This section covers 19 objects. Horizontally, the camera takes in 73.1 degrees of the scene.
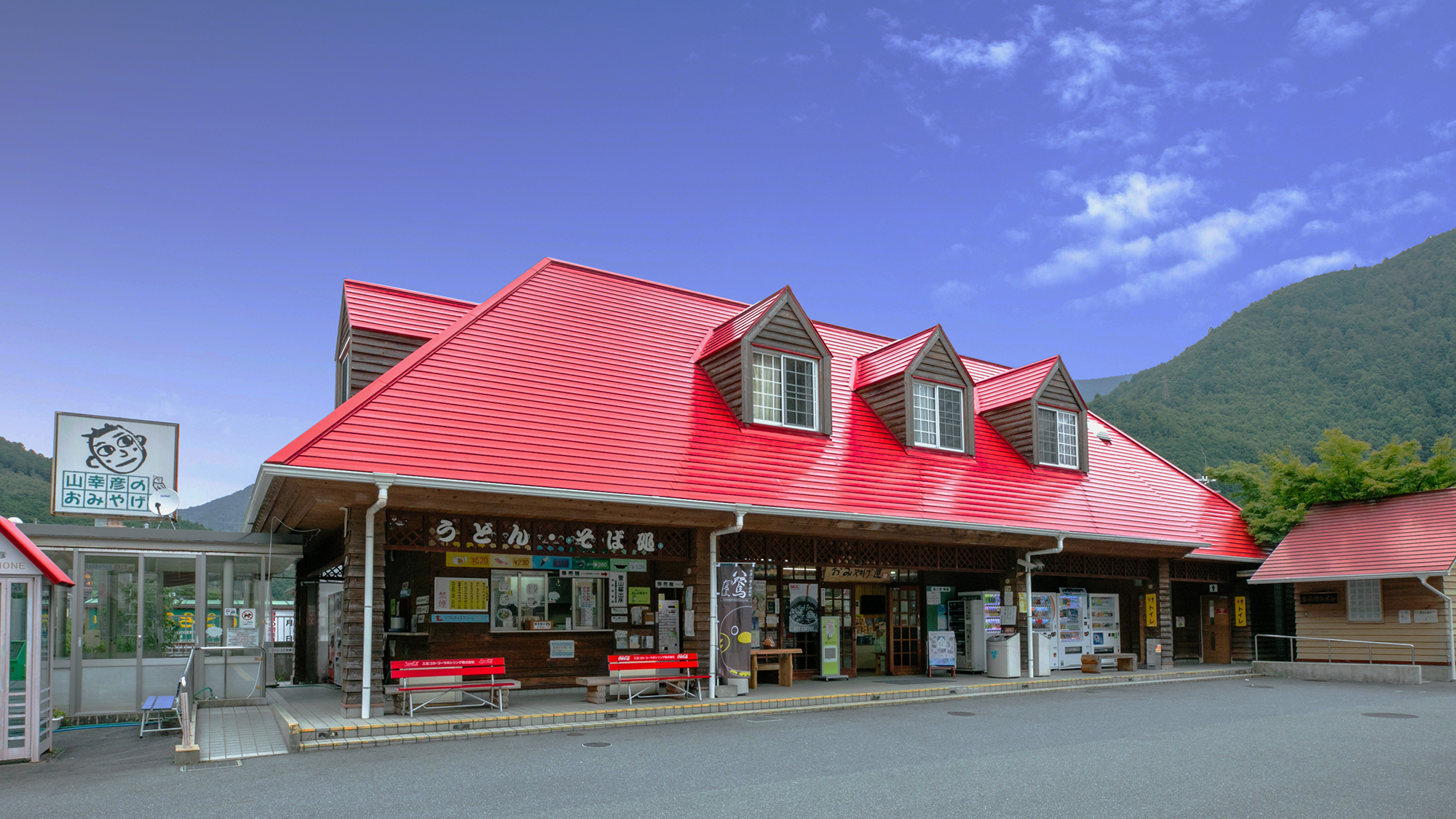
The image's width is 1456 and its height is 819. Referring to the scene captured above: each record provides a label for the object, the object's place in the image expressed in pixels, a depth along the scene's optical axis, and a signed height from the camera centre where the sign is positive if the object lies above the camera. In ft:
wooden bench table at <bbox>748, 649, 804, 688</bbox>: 52.74 -8.90
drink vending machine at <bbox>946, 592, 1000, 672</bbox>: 62.03 -7.84
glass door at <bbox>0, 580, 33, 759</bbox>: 33.96 -5.65
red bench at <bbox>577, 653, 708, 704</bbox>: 44.93 -7.86
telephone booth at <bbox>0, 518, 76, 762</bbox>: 34.04 -4.41
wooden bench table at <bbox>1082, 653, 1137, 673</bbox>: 64.54 -10.81
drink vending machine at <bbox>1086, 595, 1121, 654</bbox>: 70.44 -8.91
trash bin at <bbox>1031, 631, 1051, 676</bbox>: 61.72 -9.58
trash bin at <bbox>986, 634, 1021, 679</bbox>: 59.72 -9.52
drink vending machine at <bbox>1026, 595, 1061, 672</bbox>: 65.77 -7.83
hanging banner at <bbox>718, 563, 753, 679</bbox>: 48.91 -5.91
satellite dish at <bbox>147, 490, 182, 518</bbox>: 54.29 +0.44
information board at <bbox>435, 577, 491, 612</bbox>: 49.96 -4.49
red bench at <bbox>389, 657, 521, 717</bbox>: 40.24 -7.08
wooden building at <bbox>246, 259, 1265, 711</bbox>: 42.24 +1.07
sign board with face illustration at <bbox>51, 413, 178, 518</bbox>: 52.90 +2.48
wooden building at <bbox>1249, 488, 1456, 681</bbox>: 62.85 -5.32
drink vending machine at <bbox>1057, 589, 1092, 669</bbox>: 68.39 -9.02
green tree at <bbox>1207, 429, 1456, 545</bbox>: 74.08 +1.39
